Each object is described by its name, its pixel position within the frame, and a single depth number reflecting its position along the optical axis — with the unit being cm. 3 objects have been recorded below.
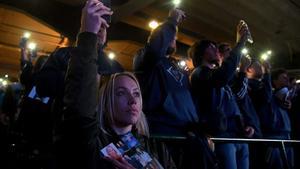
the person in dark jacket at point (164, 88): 240
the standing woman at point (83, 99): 122
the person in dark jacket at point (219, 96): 265
